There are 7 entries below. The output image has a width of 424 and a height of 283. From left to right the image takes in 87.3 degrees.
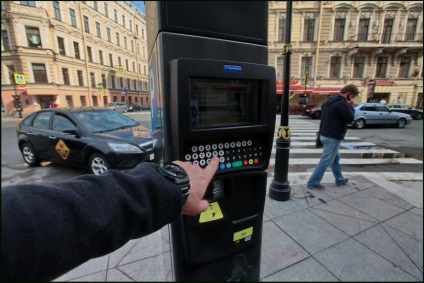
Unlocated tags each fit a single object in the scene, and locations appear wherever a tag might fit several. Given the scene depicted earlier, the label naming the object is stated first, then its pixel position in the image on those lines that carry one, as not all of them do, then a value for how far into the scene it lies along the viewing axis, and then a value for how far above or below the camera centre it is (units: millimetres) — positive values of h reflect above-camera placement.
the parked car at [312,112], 14398 -941
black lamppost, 2947 -743
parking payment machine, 1014 -75
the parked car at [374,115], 11288 -950
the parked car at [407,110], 15492 -931
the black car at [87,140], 3729 -691
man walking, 3141 -340
